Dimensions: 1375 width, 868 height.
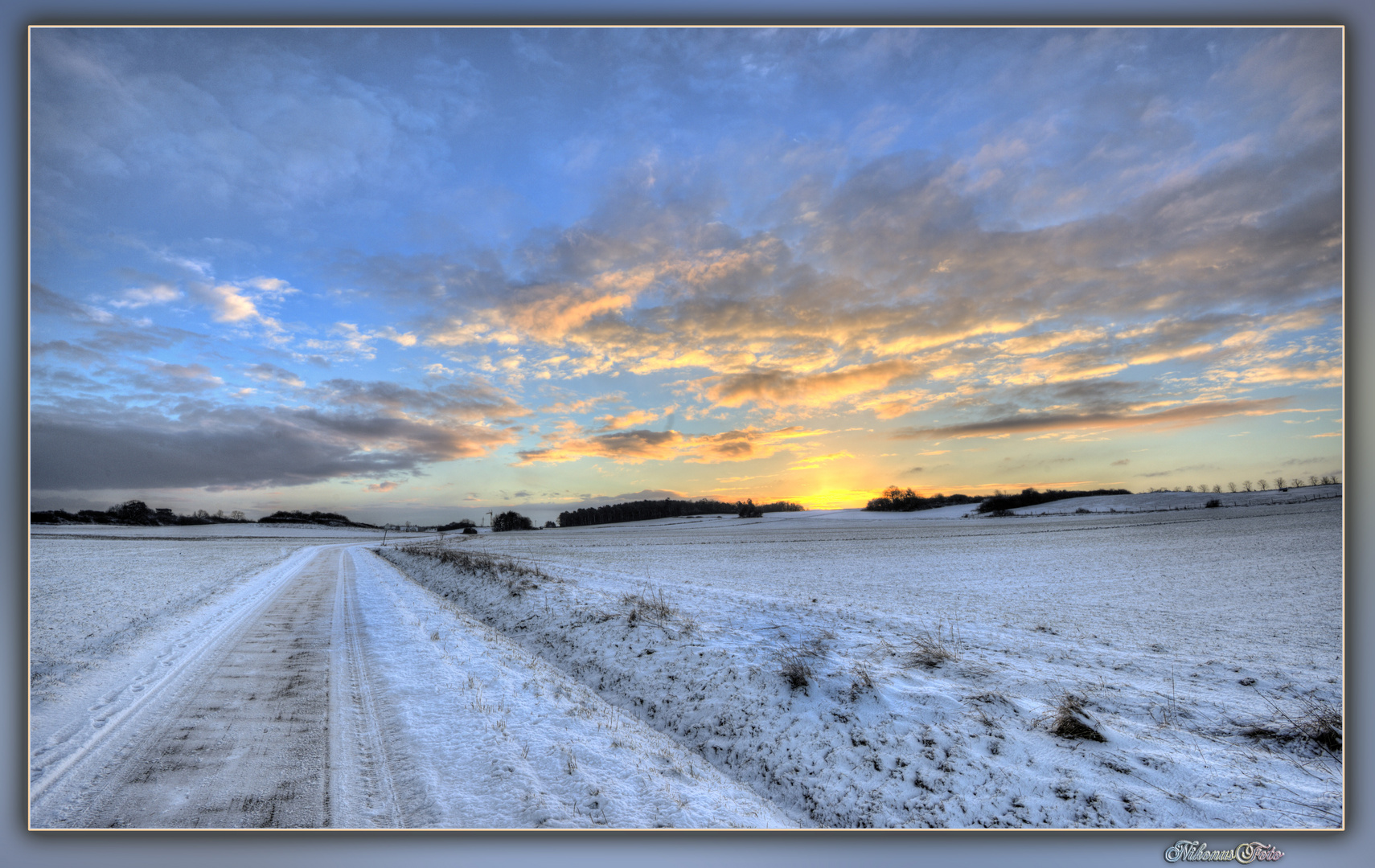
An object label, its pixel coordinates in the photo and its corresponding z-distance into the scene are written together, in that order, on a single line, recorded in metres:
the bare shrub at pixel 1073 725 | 5.98
